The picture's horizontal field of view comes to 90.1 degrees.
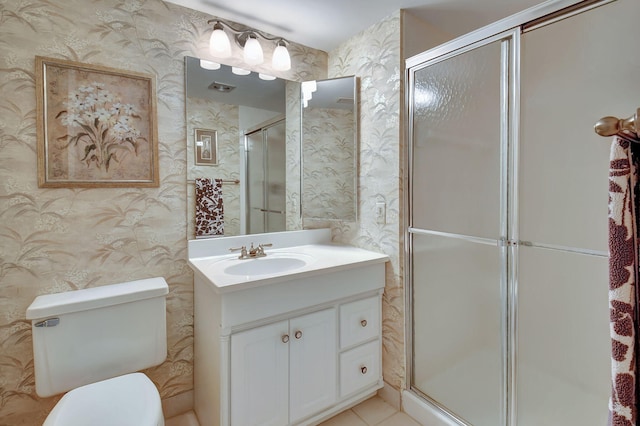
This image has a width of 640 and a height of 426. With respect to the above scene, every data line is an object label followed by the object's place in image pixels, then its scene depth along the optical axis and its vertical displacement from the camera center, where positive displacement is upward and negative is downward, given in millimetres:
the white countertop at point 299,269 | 1361 -313
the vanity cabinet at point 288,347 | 1377 -701
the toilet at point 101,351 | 1170 -625
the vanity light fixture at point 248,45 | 1763 +926
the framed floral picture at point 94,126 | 1412 +374
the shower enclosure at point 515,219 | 1113 -73
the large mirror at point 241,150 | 1778 +325
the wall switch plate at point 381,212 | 1892 -55
